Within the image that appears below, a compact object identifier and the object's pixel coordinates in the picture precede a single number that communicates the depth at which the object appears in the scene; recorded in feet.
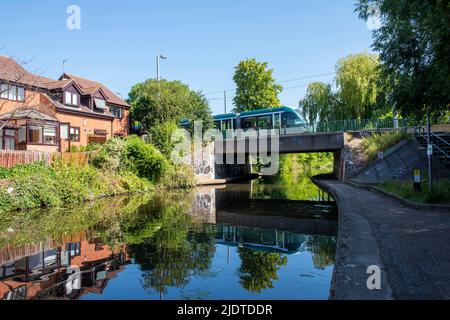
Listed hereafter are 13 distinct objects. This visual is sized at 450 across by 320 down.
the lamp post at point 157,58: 132.87
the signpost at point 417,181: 47.09
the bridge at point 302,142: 107.24
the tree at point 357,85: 123.43
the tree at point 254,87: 161.48
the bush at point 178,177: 101.50
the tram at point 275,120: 115.03
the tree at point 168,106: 130.72
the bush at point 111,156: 86.75
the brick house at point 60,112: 97.66
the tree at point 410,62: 37.19
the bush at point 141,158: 92.99
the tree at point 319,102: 138.00
